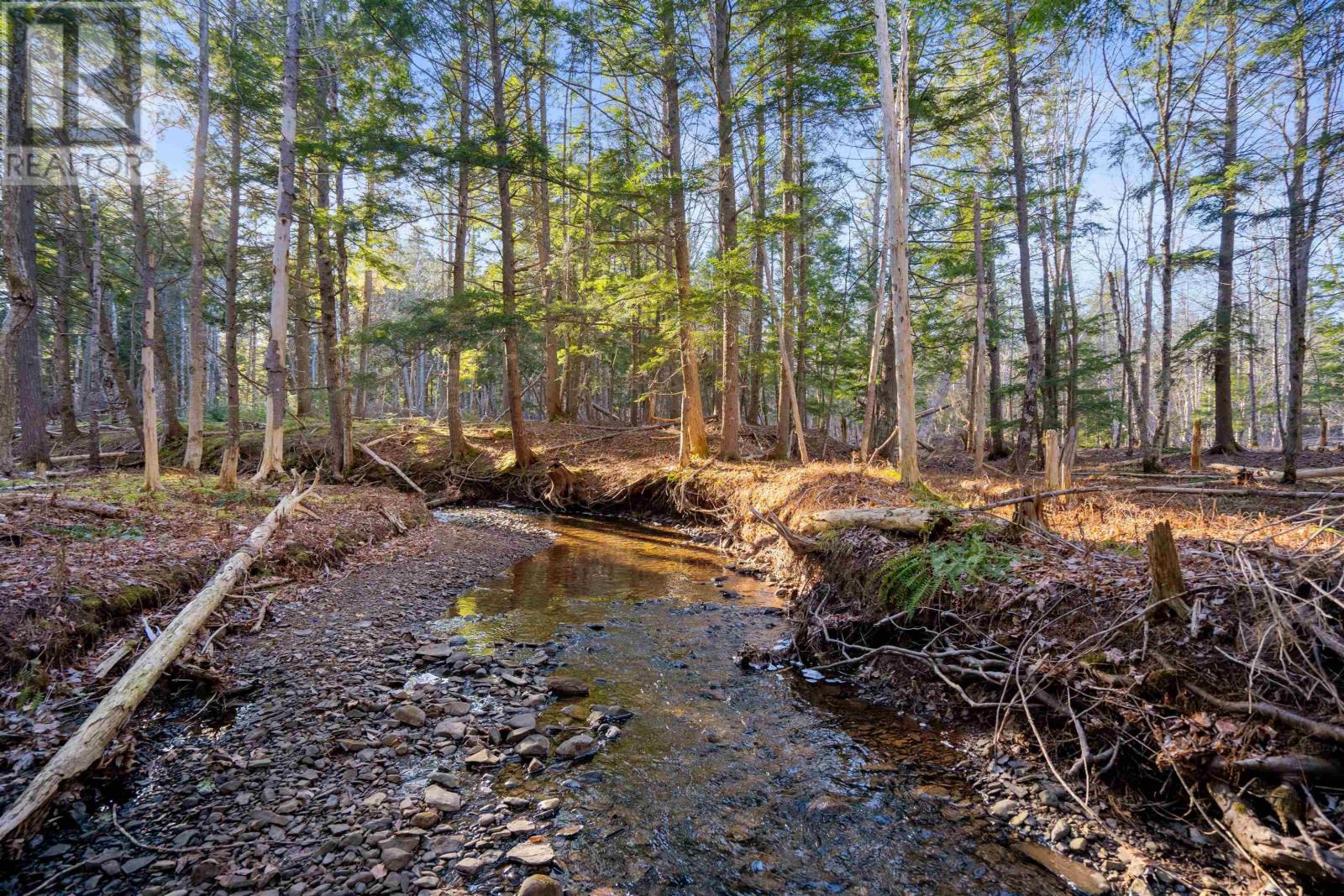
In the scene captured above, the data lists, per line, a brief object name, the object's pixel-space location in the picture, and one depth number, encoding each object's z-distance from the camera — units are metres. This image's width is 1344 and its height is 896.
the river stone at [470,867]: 3.08
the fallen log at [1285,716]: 2.96
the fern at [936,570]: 5.33
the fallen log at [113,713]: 2.95
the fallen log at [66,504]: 7.25
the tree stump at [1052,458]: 7.66
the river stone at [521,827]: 3.42
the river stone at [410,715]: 4.61
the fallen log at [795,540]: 8.25
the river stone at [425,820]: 3.42
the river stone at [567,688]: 5.32
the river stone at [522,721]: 4.66
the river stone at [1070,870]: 3.08
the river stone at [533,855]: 3.19
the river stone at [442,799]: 3.60
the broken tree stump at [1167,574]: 3.82
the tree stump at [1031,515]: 6.06
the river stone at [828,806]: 3.76
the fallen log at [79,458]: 14.80
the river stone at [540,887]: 2.90
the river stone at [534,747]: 4.26
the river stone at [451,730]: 4.46
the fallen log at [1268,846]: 2.73
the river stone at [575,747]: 4.30
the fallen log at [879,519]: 6.54
